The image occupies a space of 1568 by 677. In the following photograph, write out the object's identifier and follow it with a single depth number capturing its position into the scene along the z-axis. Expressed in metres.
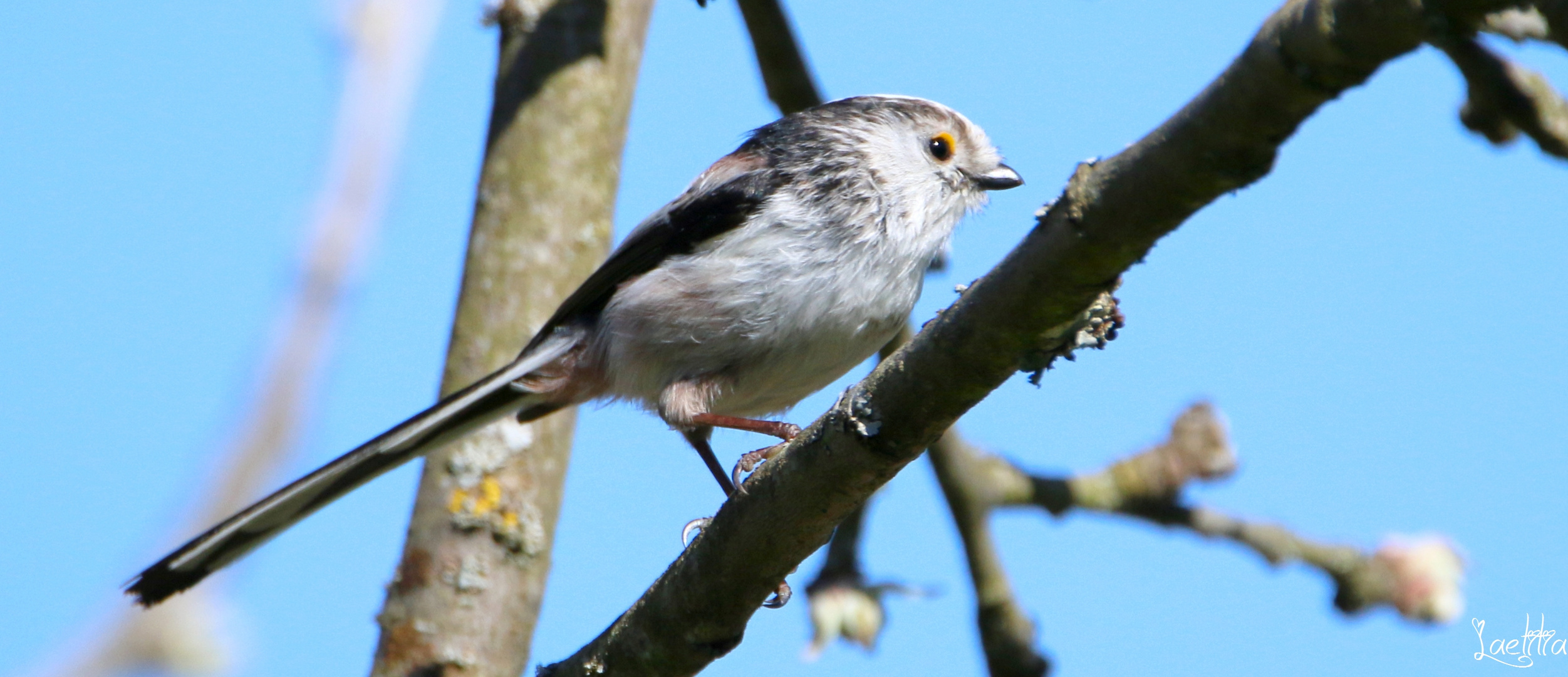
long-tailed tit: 6.44
